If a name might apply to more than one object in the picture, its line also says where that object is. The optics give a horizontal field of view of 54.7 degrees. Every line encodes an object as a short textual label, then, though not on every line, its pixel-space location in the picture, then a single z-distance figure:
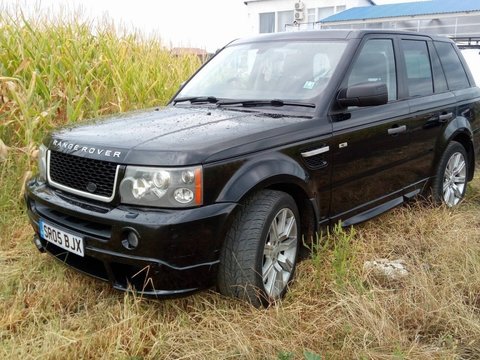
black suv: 2.24
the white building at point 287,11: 20.52
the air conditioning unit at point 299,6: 20.06
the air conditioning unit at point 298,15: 20.00
